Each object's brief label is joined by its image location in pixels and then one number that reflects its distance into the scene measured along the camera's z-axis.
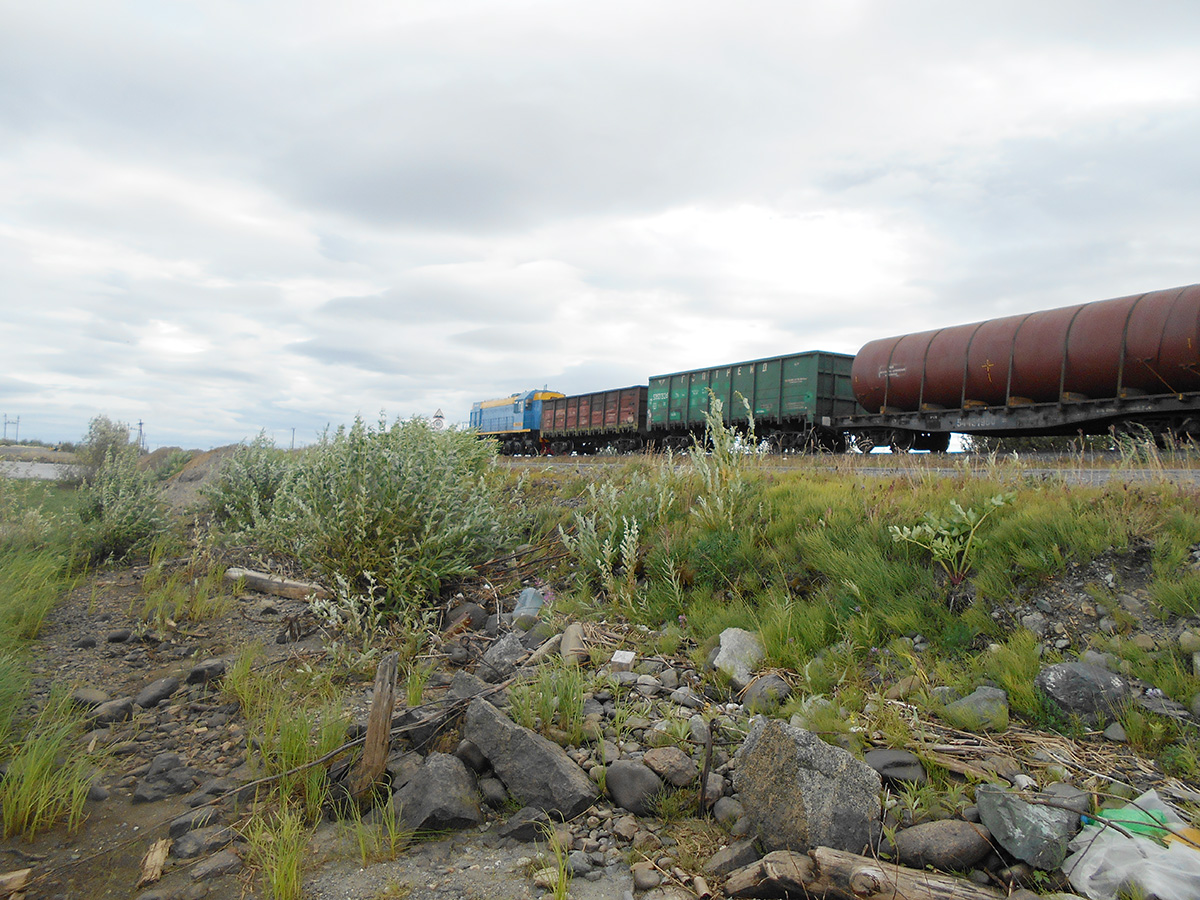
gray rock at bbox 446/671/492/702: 4.04
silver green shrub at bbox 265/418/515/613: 5.64
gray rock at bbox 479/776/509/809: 3.38
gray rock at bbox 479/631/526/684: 4.66
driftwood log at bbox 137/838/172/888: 2.93
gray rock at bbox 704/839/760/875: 2.79
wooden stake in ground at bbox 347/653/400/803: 3.42
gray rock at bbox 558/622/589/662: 4.55
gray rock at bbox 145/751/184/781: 3.76
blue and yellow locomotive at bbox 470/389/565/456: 34.53
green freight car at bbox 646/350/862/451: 18.75
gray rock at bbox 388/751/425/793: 3.43
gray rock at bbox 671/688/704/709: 3.95
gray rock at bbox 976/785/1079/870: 2.53
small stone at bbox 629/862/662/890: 2.76
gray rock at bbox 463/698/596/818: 3.22
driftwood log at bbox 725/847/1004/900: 2.45
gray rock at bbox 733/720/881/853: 2.77
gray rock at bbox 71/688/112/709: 4.50
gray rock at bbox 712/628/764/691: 4.11
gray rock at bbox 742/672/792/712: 3.77
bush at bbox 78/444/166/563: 8.52
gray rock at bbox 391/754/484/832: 3.15
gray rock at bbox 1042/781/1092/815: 2.69
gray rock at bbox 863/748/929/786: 3.05
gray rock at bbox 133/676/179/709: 4.58
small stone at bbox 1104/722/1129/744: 3.07
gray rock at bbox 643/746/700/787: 3.30
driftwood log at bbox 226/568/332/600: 6.60
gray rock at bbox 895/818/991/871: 2.62
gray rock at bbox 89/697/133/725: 4.32
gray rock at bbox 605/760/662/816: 3.25
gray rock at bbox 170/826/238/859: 3.10
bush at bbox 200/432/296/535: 9.45
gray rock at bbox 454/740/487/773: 3.56
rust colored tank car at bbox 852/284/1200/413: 11.52
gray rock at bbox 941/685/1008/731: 3.28
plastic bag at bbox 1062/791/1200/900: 2.27
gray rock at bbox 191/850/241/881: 2.96
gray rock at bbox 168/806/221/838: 3.25
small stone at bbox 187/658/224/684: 4.91
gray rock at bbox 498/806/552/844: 3.13
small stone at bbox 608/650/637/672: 4.41
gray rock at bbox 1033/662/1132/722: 3.20
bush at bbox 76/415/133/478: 19.19
